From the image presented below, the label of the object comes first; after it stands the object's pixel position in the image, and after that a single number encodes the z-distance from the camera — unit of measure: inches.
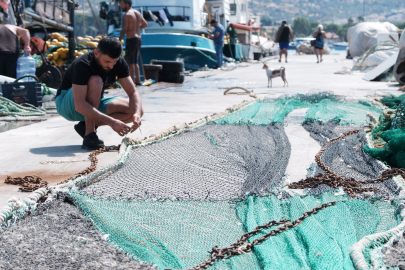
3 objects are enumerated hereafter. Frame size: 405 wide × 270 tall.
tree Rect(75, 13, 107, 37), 6697.8
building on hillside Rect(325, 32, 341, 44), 7145.7
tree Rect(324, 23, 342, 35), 7677.2
